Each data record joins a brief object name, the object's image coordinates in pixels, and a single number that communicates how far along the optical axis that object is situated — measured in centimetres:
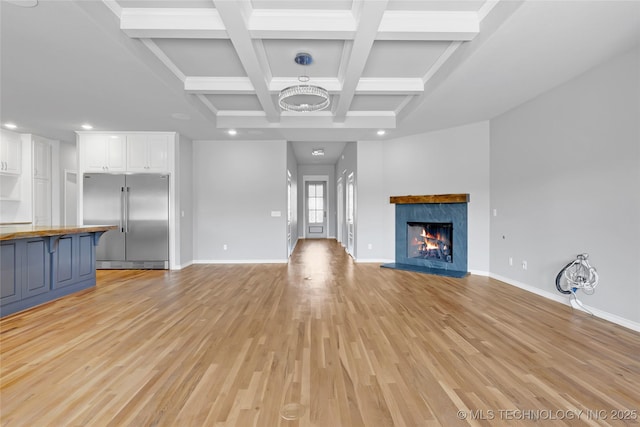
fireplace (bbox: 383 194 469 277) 529
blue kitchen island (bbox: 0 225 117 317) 310
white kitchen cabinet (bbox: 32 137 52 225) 595
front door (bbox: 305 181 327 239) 1173
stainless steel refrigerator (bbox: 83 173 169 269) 562
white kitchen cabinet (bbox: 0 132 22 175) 545
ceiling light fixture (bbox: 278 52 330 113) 315
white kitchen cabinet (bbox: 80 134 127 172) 563
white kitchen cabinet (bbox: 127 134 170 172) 564
